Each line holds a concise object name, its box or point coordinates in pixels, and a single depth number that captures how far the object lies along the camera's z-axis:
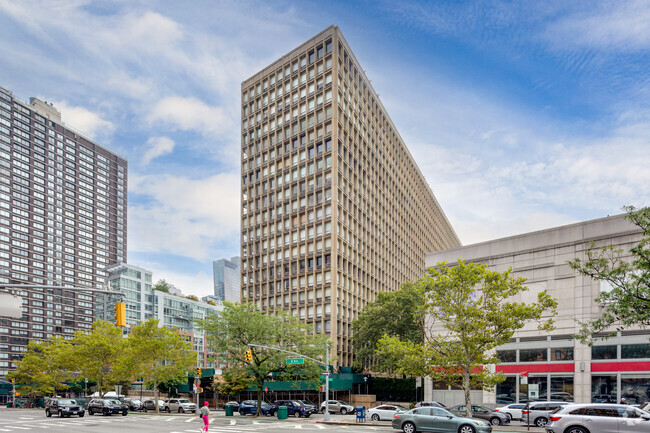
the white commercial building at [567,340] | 39.25
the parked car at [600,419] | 21.95
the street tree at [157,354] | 60.00
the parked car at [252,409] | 53.69
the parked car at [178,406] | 60.72
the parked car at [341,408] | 55.41
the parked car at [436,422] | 26.16
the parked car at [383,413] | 44.91
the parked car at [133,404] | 63.54
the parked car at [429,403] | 42.47
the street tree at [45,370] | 81.38
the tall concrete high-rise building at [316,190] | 86.25
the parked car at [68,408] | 47.94
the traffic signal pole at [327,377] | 43.51
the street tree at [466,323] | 34.09
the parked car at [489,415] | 36.00
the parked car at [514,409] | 38.67
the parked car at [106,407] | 51.81
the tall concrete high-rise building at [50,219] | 155.38
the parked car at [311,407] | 52.50
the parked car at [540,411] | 34.69
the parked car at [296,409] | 51.28
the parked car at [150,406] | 63.88
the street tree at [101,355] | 69.06
